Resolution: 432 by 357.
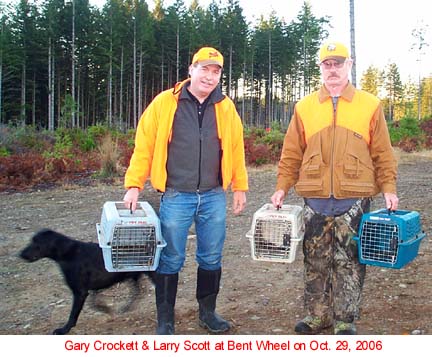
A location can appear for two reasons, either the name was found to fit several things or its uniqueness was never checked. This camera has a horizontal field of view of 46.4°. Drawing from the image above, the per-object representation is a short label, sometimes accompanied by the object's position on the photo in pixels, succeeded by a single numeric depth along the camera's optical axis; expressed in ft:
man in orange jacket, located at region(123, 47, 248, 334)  9.52
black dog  11.16
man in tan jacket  9.25
